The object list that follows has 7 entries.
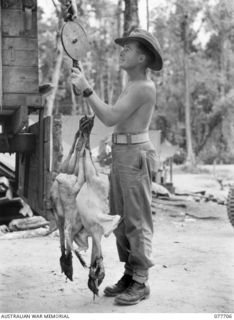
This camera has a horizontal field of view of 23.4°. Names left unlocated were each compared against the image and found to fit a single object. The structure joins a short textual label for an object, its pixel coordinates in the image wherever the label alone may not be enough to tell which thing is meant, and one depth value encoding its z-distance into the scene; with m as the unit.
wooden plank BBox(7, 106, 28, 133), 4.43
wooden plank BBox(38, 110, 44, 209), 4.66
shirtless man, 4.12
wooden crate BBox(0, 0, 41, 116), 4.61
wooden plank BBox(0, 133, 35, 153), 4.86
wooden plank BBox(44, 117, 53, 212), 4.54
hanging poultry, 3.92
